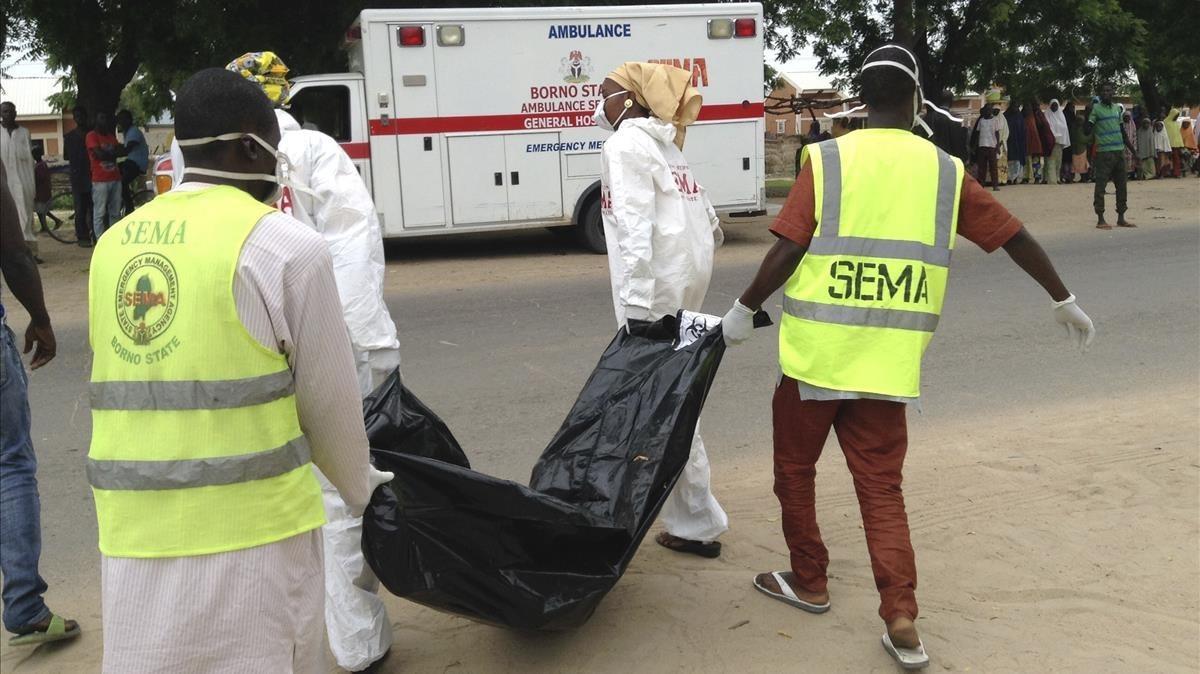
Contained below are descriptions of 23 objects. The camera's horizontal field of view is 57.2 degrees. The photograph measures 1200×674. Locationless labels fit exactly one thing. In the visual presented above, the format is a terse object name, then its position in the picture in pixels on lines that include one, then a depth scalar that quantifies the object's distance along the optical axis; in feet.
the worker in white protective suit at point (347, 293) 11.13
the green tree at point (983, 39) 67.86
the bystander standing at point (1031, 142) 75.72
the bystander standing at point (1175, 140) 82.12
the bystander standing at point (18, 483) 11.79
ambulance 40.45
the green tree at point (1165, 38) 90.58
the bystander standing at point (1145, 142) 79.92
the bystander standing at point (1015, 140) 75.41
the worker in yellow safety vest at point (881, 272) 11.23
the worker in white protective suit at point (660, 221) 13.43
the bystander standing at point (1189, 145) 85.10
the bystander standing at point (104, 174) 47.44
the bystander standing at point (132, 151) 51.01
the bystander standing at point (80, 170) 49.90
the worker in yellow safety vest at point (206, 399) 6.88
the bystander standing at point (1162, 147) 81.20
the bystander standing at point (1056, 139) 76.43
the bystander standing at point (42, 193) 52.13
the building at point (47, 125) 191.01
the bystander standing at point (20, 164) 37.18
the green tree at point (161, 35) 46.34
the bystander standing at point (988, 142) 71.10
